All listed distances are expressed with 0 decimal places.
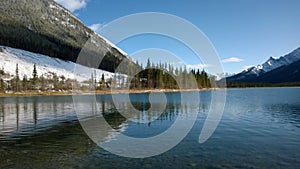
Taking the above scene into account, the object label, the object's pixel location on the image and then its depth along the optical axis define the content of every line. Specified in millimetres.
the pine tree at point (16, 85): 119297
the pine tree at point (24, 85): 122680
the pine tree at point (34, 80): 130497
